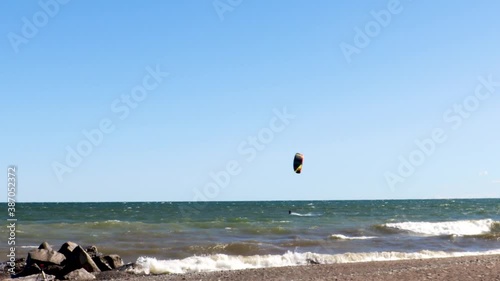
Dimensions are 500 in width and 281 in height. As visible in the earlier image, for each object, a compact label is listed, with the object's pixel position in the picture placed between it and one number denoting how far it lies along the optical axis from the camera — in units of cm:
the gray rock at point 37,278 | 1489
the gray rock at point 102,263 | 1727
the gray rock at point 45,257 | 1655
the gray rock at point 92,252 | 1778
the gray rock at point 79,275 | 1566
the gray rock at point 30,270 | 1630
